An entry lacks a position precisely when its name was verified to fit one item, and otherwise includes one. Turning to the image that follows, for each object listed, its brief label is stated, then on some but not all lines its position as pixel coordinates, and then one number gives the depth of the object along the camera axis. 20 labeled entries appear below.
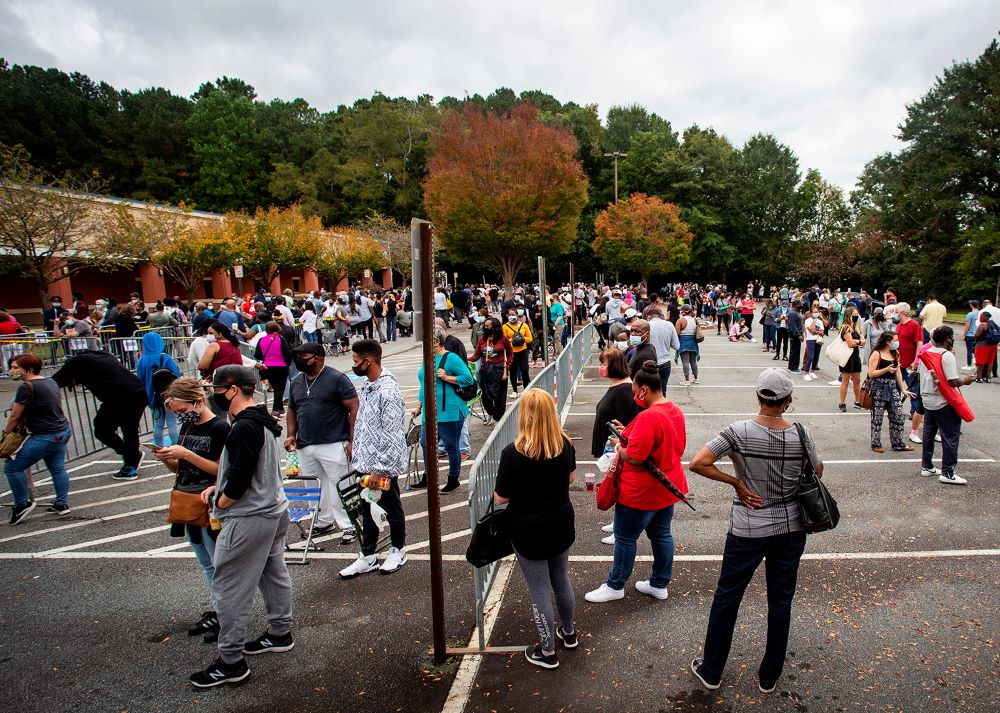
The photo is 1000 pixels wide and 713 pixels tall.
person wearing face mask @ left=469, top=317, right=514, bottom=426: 8.86
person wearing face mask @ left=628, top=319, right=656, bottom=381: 7.59
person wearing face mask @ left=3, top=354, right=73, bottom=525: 6.35
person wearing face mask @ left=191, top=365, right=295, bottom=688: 3.64
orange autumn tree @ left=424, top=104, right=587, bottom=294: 27.83
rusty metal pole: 3.51
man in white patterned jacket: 4.84
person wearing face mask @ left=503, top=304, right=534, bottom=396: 11.44
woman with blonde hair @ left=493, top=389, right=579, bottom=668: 3.47
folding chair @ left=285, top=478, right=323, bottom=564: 5.55
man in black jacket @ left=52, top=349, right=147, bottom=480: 7.39
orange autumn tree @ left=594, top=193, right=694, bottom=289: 38.16
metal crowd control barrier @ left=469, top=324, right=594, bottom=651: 3.92
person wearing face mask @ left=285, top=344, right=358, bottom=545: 5.38
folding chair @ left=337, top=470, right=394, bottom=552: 4.97
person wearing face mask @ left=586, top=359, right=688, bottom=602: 4.09
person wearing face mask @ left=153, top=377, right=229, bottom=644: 4.01
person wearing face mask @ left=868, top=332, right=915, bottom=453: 7.72
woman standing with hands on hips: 3.23
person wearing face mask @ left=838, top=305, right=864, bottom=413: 9.88
